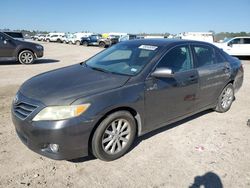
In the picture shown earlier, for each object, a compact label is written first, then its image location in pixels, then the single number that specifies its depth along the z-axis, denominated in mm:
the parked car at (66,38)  33974
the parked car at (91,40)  26306
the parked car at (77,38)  30936
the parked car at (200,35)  16037
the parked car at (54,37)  37713
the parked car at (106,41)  25131
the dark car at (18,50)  8822
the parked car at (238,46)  13377
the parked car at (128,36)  24618
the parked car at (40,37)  43524
